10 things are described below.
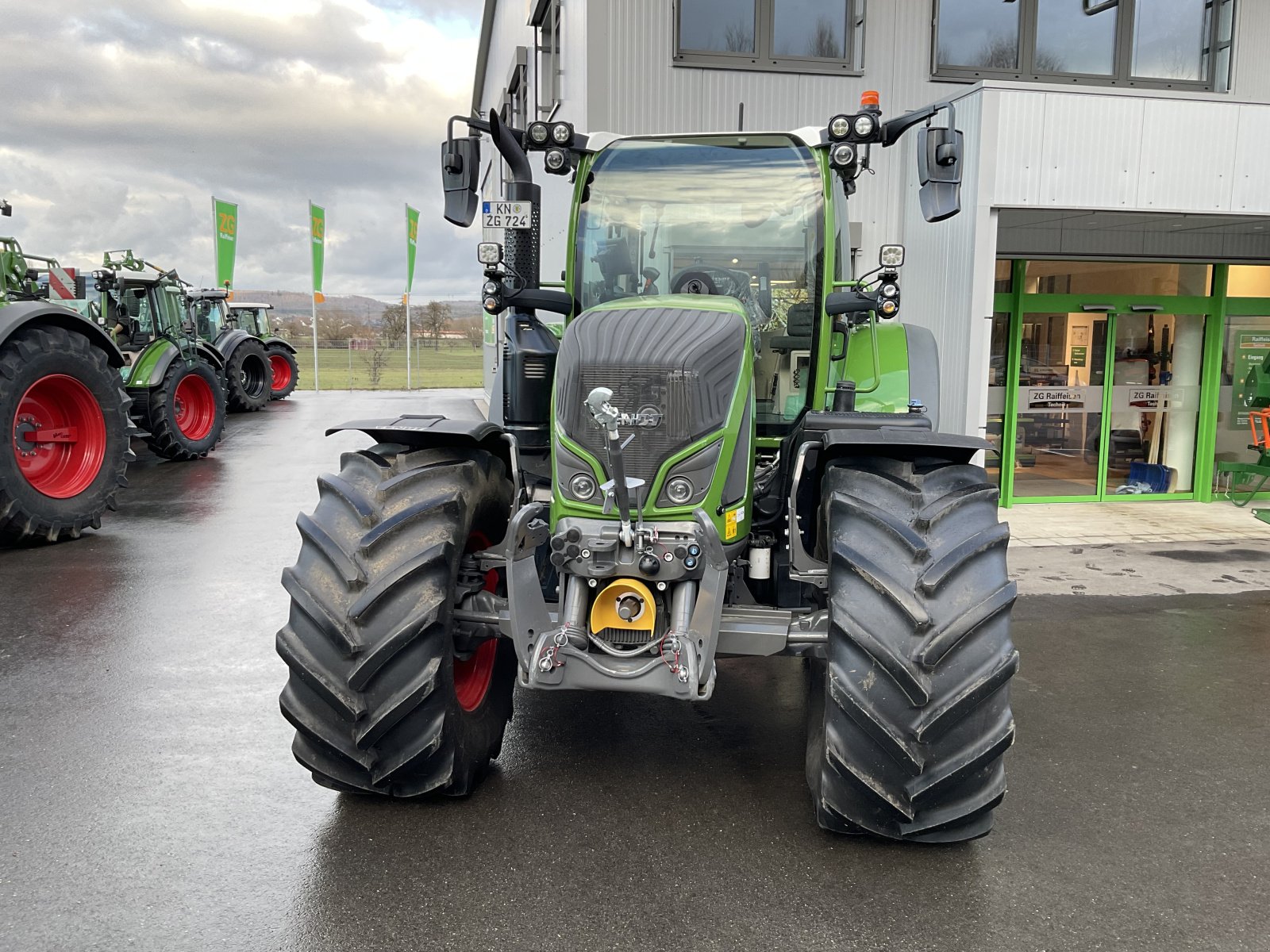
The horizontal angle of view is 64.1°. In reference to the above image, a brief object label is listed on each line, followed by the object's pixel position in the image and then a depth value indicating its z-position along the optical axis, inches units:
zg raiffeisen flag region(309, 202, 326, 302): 976.9
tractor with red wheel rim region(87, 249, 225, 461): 493.0
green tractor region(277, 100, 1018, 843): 117.6
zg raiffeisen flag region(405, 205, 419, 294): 1037.2
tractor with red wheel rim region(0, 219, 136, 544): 298.0
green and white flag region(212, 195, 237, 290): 917.8
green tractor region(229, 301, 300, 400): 901.2
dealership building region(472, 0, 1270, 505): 321.1
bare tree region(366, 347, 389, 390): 1120.2
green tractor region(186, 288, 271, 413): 770.8
